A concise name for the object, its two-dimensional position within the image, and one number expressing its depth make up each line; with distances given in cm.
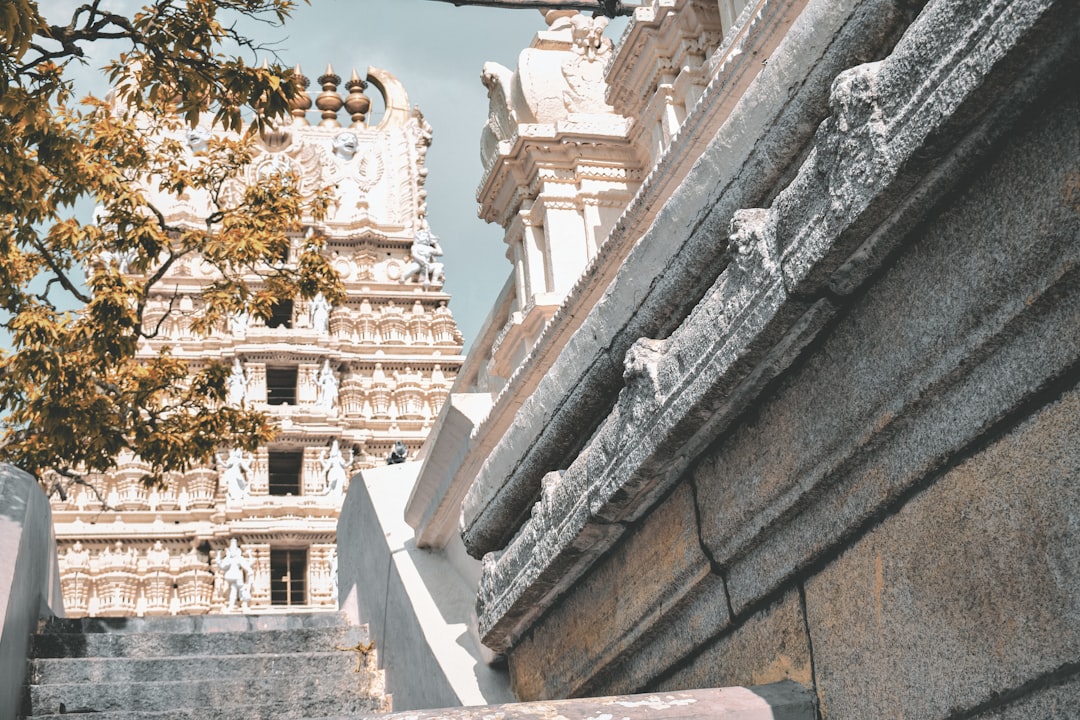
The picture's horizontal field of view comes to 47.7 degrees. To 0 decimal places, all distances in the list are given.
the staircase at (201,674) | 515
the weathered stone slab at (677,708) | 232
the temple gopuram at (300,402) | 2864
